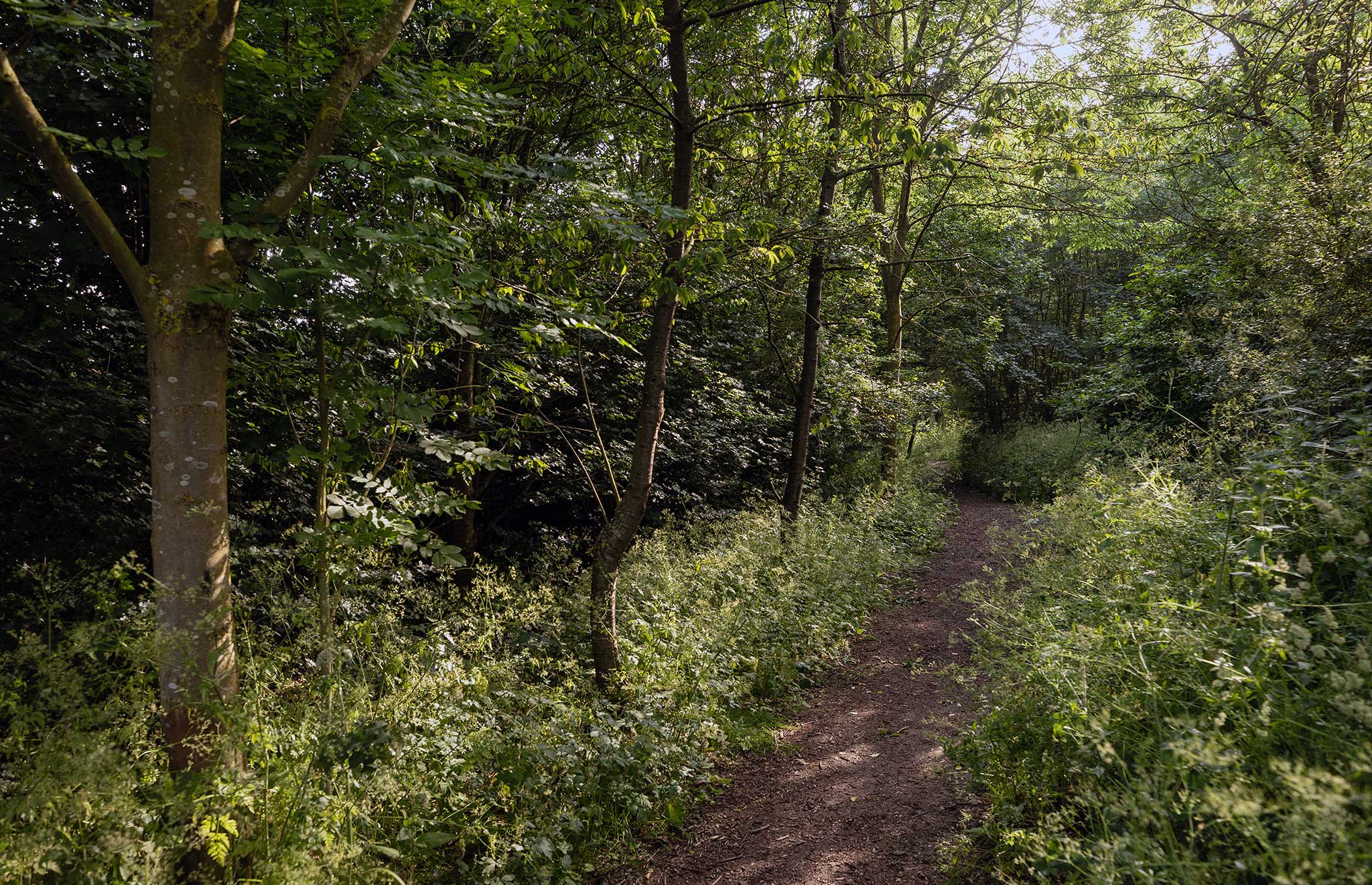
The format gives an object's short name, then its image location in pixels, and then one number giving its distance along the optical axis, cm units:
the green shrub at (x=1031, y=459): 1558
